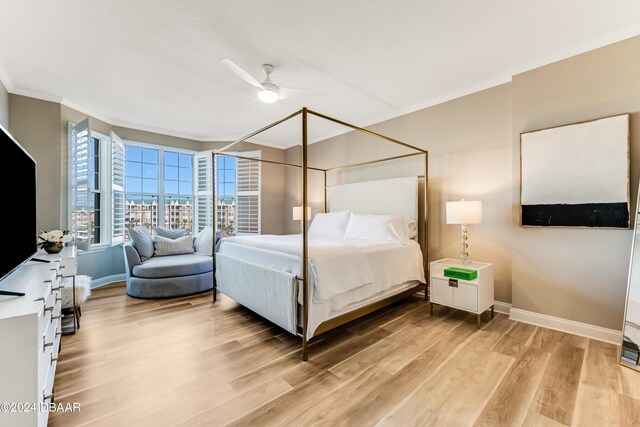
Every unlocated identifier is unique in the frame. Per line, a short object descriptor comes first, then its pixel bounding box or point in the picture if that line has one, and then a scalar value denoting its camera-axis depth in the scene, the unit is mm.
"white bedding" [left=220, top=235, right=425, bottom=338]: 2321
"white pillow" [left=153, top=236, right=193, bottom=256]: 4379
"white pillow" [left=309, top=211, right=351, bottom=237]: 4246
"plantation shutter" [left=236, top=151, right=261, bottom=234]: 5750
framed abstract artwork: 2404
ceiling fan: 2433
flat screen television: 1505
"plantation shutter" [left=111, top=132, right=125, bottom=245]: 4469
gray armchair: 3746
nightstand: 2832
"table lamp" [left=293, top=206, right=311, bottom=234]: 5332
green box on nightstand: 2840
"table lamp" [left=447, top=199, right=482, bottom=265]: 2922
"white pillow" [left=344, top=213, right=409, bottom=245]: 3516
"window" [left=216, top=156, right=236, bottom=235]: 5770
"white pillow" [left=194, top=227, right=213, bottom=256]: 4609
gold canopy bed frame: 2219
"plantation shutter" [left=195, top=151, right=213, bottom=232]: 5570
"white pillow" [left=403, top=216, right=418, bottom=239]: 3604
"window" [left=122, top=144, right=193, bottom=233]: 4938
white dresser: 1057
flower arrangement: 2788
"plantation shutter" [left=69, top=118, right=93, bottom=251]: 3523
